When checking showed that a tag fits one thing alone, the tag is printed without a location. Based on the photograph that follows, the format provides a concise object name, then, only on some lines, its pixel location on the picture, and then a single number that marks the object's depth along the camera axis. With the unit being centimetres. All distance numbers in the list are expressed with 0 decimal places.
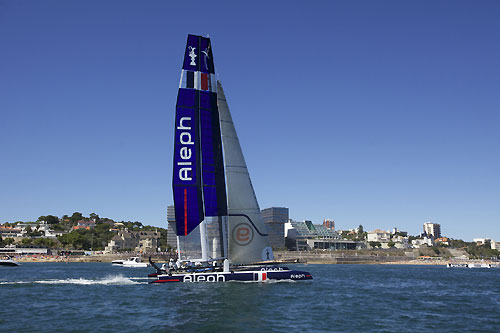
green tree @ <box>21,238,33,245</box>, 17885
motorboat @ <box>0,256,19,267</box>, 10144
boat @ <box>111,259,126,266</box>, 13200
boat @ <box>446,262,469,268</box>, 15835
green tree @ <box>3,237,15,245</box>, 18216
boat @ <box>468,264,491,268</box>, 15252
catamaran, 3647
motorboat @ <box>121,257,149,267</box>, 12062
